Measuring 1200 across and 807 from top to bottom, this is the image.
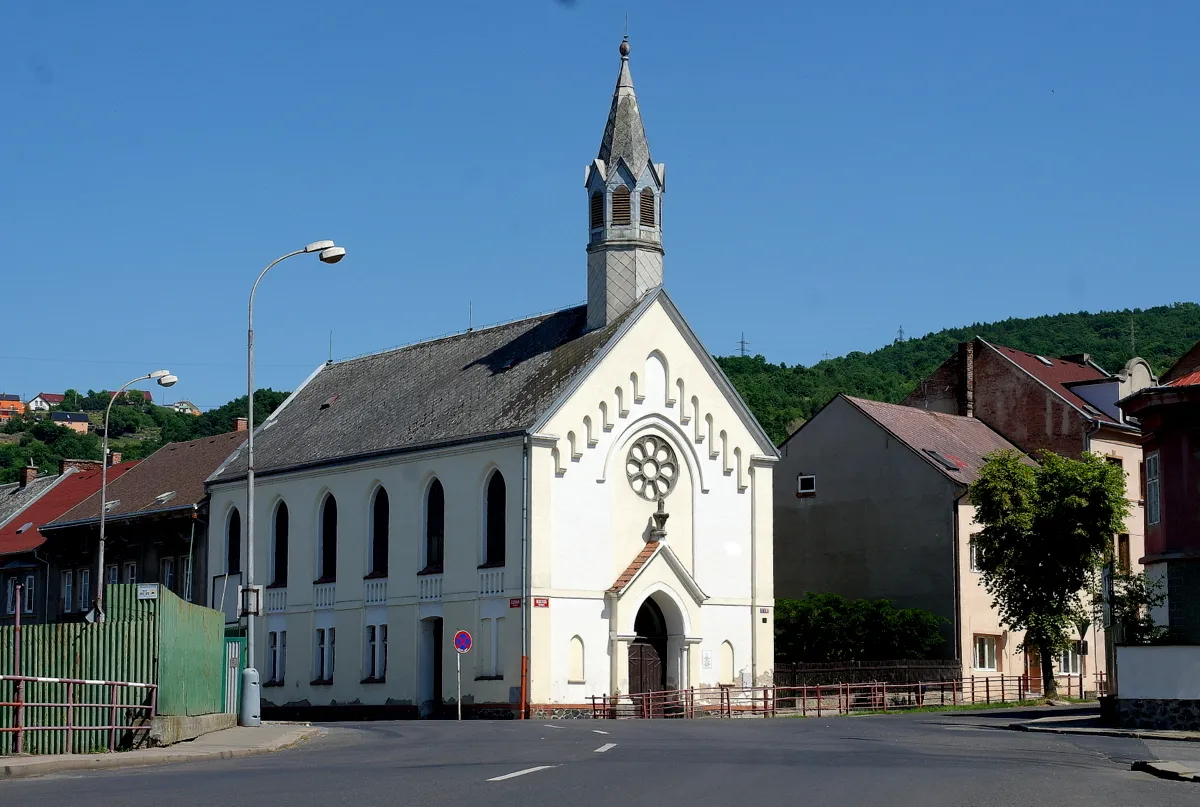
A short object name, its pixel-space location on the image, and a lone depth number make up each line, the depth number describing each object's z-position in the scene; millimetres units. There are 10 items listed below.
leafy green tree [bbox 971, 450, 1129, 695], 49281
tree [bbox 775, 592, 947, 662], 55219
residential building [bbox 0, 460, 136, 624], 66312
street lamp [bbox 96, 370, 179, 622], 47781
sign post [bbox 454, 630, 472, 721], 44375
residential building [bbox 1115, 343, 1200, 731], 33750
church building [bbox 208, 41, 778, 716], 47688
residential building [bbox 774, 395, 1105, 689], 57750
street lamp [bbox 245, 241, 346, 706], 34719
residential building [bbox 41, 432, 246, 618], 60438
